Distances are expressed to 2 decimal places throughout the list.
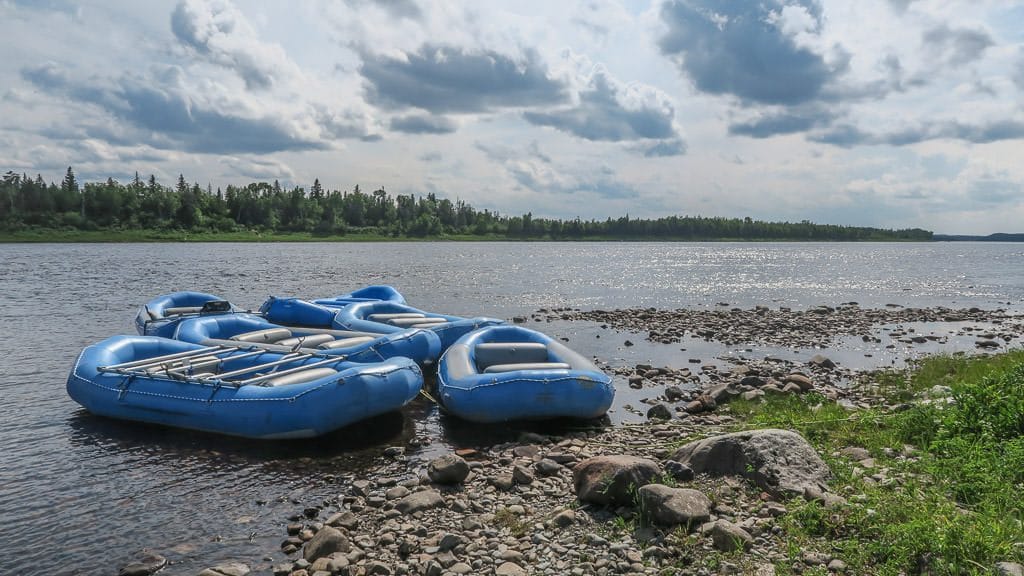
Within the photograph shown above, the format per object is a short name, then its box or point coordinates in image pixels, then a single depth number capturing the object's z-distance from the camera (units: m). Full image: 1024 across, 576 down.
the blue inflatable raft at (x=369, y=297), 21.00
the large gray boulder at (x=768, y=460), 6.33
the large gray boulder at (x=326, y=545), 6.15
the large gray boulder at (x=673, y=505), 5.72
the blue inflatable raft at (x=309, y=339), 13.11
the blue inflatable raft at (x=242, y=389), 9.67
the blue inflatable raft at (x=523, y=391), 10.48
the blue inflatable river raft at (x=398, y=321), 15.58
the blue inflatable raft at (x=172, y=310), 16.28
